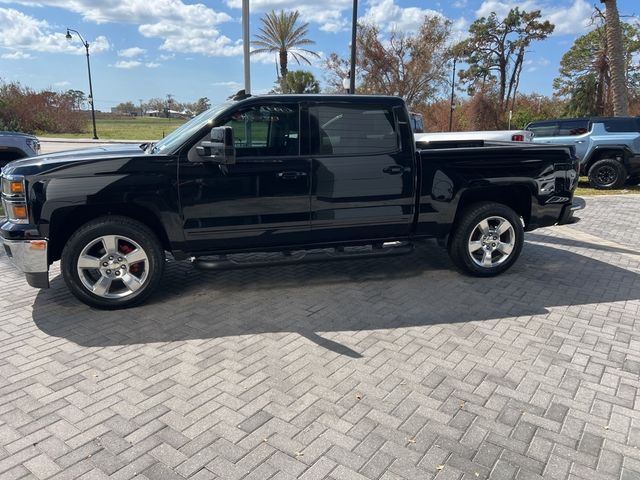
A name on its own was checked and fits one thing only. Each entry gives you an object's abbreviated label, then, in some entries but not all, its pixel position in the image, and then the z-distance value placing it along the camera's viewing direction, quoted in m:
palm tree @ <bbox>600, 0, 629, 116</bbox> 15.66
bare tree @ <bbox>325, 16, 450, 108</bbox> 32.59
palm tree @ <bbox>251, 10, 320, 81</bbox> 33.41
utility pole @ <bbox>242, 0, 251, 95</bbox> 9.80
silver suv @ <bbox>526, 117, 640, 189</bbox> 12.36
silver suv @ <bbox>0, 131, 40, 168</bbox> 8.63
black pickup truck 4.32
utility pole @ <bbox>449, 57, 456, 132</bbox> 34.84
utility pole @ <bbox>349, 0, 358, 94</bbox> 14.05
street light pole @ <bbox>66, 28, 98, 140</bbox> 33.81
